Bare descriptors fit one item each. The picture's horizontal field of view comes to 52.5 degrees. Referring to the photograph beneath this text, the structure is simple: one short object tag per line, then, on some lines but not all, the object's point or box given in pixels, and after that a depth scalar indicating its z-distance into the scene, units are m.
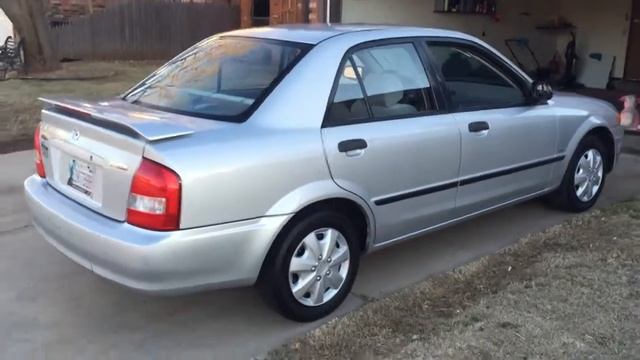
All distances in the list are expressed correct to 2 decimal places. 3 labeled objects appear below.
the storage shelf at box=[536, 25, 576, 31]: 13.93
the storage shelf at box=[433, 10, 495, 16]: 12.15
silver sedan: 3.02
